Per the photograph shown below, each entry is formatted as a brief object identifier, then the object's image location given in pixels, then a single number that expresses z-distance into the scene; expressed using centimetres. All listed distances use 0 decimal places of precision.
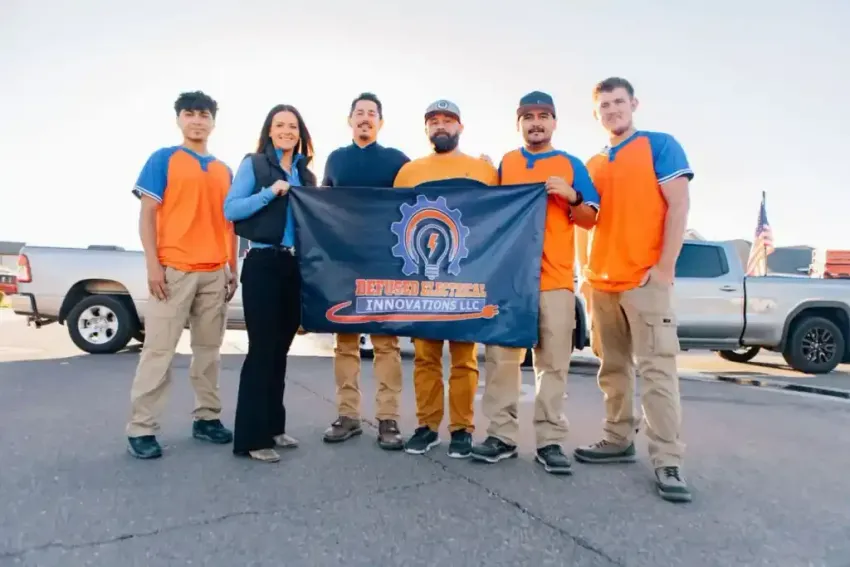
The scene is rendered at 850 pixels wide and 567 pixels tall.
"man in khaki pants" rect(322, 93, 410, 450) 421
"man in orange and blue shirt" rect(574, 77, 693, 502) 343
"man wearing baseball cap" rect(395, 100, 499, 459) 399
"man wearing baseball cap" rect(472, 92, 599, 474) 370
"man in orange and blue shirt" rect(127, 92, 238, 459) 383
